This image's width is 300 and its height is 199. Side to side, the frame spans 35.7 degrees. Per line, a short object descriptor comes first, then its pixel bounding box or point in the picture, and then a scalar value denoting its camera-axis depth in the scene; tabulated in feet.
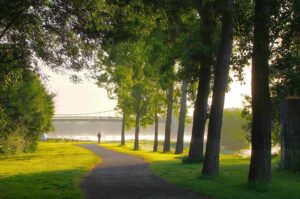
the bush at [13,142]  138.72
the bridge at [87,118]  433.07
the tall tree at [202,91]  83.02
